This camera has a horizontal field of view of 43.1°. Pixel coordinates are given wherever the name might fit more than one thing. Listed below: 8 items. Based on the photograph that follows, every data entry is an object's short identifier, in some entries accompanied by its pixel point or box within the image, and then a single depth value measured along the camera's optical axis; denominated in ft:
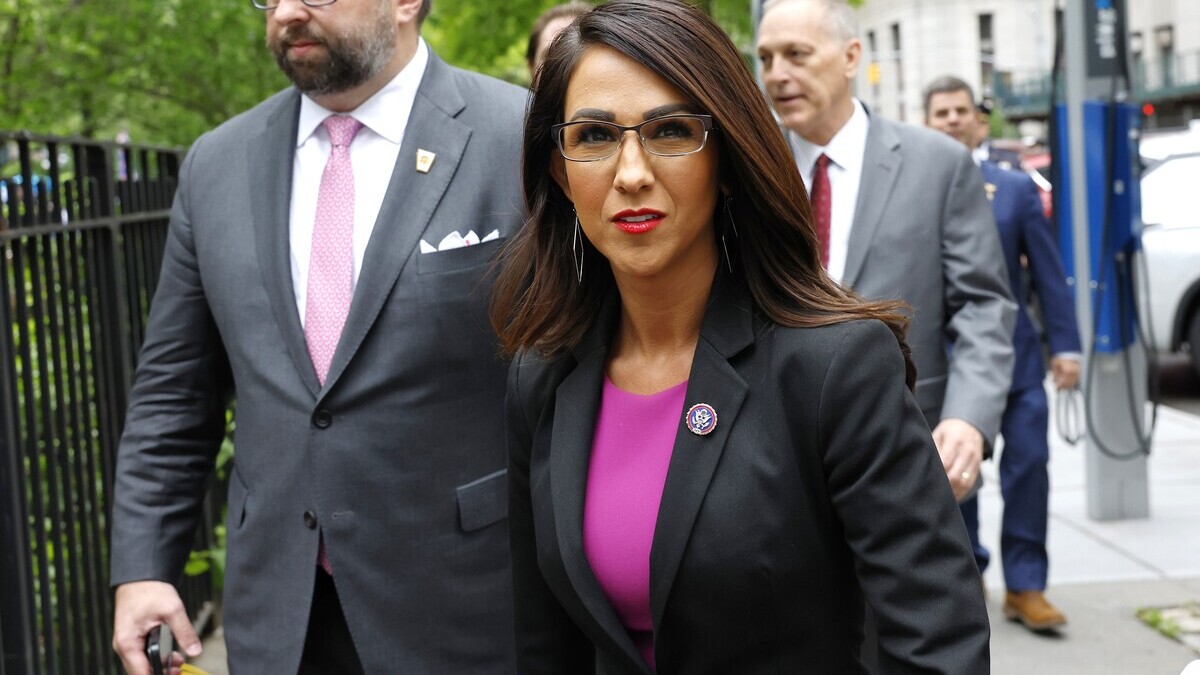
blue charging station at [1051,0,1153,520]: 26.14
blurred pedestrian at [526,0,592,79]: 18.70
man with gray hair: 13.51
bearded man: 10.00
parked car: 42.55
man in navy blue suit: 21.36
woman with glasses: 6.71
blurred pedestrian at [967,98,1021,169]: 24.80
